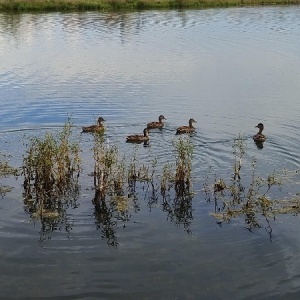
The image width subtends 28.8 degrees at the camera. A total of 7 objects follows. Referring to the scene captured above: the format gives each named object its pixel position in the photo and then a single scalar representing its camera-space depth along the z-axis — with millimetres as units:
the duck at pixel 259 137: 18312
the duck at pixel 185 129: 18859
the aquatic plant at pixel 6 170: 15345
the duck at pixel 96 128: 18406
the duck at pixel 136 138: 18125
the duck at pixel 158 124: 19172
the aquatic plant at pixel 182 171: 14016
